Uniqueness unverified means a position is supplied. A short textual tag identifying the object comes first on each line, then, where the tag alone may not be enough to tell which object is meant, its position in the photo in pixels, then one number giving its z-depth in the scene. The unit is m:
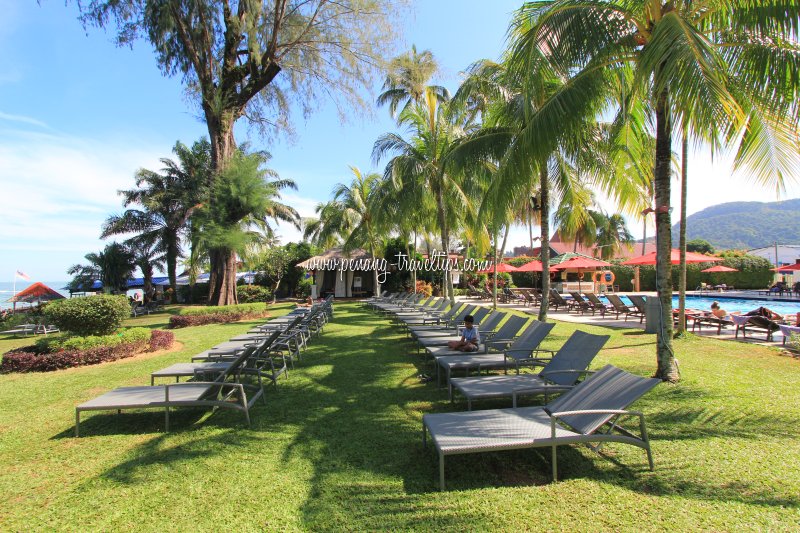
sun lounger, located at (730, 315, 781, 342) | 8.80
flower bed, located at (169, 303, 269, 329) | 15.28
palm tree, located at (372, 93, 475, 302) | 14.01
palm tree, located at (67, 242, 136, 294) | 28.09
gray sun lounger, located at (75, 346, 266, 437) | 4.34
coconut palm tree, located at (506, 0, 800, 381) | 3.97
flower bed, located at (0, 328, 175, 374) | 8.16
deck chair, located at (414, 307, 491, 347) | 7.49
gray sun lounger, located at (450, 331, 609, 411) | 4.29
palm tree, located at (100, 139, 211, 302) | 28.19
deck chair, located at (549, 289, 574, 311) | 17.23
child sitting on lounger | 6.45
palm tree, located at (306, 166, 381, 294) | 24.81
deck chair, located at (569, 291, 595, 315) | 15.71
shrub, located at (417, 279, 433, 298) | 25.15
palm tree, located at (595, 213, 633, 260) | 46.47
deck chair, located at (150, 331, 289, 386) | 5.65
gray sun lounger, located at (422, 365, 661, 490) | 3.08
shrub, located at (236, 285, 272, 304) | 25.78
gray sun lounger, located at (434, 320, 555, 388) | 5.58
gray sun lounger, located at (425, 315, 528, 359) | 6.71
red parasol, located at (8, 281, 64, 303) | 21.45
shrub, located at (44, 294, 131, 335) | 8.46
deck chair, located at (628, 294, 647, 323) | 12.27
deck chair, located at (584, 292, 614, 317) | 14.64
